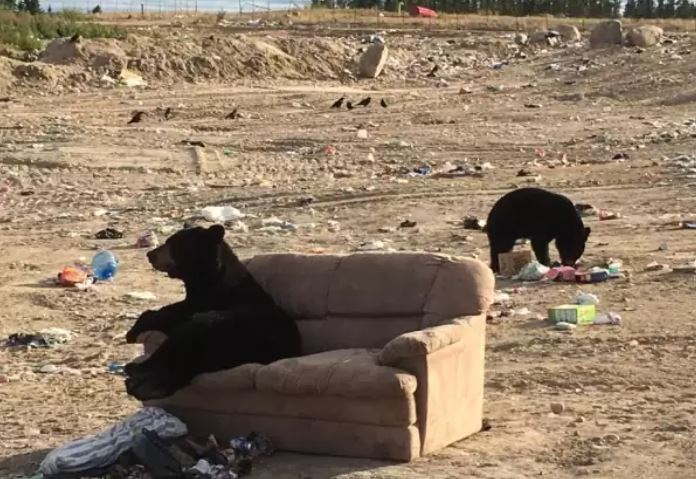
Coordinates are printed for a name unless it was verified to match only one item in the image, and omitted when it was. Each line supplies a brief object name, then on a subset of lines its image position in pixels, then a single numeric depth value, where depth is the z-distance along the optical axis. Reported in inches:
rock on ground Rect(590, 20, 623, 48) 1844.2
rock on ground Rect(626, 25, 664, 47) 1802.4
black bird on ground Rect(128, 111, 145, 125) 1128.0
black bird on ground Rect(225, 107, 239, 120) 1196.1
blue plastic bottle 518.3
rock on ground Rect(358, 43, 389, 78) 1771.7
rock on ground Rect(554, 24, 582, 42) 2122.3
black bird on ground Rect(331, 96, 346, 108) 1294.0
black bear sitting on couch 292.7
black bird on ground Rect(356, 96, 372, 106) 1315.7
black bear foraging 510.3
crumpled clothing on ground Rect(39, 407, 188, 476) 275.7
